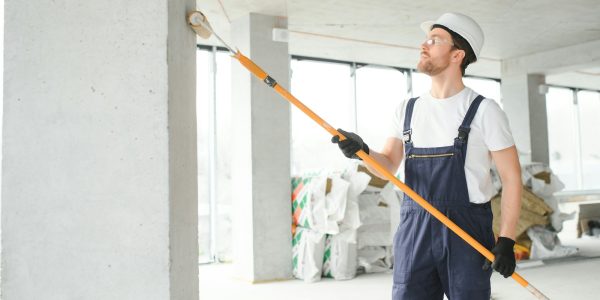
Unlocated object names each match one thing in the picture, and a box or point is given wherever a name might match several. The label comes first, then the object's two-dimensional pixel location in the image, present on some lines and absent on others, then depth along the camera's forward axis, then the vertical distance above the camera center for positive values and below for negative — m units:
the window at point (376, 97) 8.38 +1.12
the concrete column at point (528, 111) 8.47 +0.85
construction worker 1.82 -0.07
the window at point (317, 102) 7.89 +1.01
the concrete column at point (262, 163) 5.36 +0.09
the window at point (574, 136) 11.11 +0.63
